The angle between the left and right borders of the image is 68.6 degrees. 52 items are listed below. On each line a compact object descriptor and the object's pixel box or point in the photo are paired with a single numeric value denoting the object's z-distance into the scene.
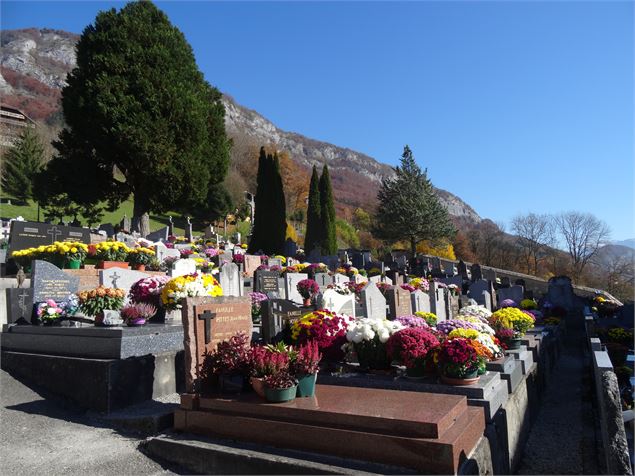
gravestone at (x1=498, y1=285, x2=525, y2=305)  21.73
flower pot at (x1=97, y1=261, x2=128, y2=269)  14.99
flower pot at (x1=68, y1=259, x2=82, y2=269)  14.80
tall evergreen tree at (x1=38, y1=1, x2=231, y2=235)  25.25
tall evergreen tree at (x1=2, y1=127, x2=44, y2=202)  41.28
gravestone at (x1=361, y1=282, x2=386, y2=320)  11.43
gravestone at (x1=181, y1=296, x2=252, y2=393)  5.54
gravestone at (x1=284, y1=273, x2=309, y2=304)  16.48
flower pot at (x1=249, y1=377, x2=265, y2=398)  5.02
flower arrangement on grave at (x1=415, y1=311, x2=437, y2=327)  11.53
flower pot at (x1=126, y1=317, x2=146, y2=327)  7.44
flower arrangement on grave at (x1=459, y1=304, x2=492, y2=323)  11.11
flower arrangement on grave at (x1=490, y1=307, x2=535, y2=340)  9.67
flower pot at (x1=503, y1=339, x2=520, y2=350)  8.75
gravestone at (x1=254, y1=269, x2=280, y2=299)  15.96
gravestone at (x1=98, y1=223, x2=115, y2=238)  25.67
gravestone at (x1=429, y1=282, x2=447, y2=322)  14.93
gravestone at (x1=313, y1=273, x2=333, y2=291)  18.61
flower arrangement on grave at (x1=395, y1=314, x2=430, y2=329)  8.22
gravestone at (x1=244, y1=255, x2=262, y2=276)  23.00
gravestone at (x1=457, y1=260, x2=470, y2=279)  33.91
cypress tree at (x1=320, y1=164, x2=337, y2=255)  42.32
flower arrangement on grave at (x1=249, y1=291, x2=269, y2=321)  12.02
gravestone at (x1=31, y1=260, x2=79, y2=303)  9.14
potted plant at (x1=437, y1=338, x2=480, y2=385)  5.54
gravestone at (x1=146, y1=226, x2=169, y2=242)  27.25
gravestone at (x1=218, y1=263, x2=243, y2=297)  13.33
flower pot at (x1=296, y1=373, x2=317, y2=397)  5.12
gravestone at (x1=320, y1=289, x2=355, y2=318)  10.14
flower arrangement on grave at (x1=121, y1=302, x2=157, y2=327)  7.46
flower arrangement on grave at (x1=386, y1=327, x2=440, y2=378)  5.88
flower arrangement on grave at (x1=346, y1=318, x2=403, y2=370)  6.39
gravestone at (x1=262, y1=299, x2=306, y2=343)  8.34
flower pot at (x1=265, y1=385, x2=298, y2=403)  4.91
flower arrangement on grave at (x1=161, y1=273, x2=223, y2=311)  7.98
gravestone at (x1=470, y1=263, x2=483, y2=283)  31.64
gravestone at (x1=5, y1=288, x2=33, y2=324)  9.08
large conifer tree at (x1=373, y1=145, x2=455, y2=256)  43.84
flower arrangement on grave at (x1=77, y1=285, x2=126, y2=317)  8.64
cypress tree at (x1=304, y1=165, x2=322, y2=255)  42.91
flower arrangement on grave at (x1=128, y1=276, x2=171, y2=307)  8.55
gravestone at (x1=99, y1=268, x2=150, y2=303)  11.86
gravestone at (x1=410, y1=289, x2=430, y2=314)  13.99
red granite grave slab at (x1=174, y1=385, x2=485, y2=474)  4.06
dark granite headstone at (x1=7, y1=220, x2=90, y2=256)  16.52
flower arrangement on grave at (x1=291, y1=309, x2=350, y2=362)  6.71
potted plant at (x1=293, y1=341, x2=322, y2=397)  5.11
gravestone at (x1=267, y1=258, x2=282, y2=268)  24.75
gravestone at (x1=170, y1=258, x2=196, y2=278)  12.27
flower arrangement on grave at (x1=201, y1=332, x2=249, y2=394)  5.43
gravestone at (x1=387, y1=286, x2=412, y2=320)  11.83
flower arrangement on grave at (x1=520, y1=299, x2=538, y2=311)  19.21
